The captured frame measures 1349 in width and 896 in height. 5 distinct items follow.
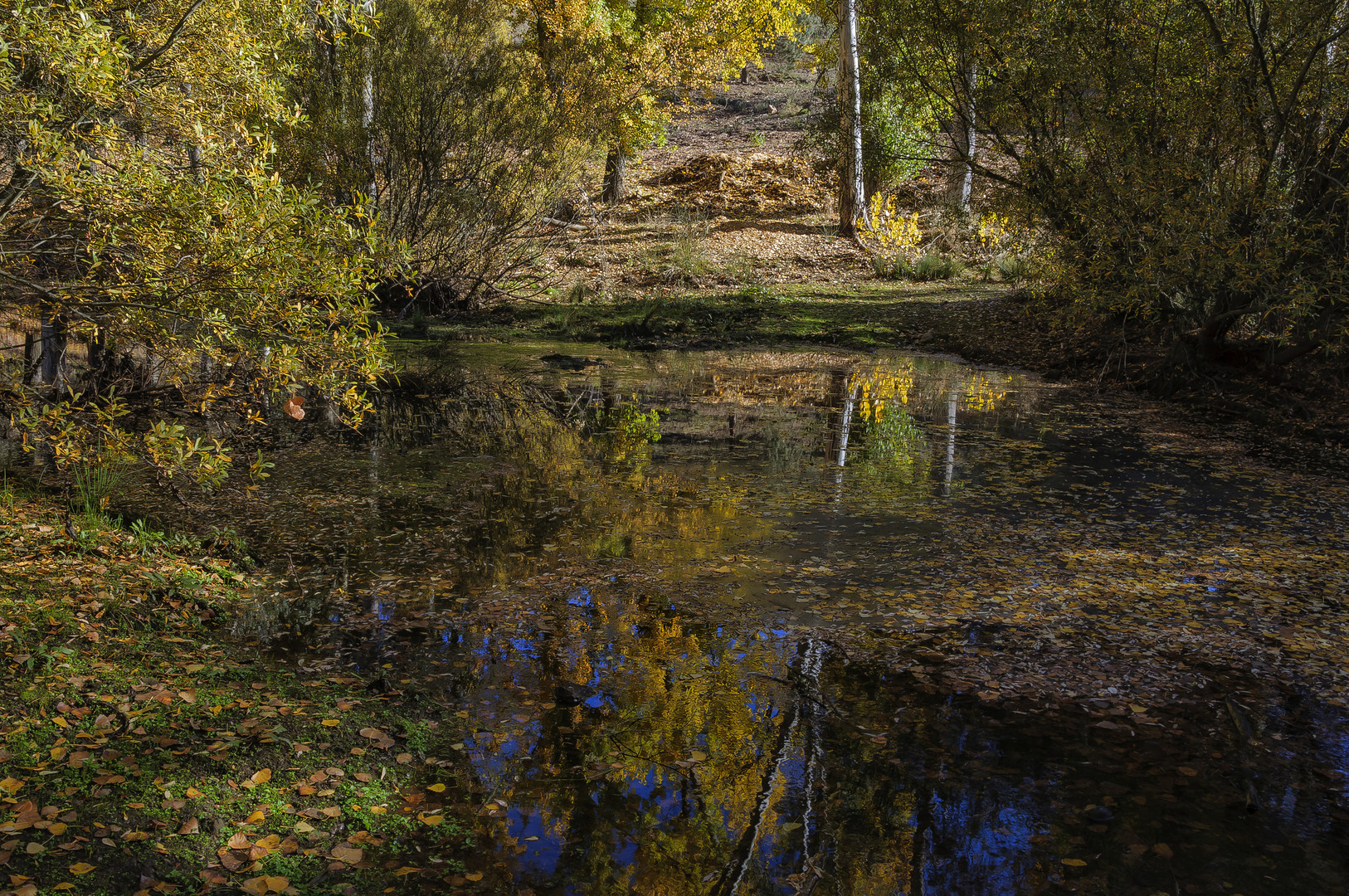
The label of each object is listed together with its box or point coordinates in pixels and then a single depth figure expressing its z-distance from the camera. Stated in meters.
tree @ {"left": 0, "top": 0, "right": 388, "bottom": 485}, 4.65
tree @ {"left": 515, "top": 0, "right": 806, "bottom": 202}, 22.69
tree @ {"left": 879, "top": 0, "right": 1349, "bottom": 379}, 10.03
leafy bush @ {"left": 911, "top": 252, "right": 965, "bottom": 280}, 21.91
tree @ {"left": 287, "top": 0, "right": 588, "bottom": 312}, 14.73
